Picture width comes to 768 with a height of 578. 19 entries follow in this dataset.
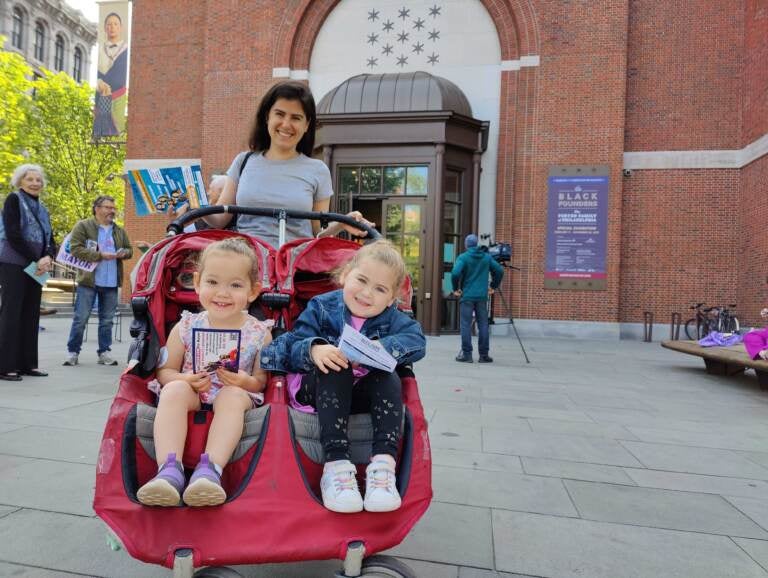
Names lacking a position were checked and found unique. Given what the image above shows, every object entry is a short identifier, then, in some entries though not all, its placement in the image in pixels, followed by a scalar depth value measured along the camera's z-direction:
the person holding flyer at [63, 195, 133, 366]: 6.62
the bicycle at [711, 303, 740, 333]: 12.55
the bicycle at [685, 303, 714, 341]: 12.87
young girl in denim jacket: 1.78
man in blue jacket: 8.62
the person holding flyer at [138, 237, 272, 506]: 1.67
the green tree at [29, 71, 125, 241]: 29.83
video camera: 9.39
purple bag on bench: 7.77
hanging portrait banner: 17.42
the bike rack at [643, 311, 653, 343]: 13.61
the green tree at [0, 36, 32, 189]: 20.34
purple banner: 13.27
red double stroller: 1.66
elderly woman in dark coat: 5.49
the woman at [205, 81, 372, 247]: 2.80
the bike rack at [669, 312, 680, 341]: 13.25
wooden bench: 6.27
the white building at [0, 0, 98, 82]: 40.75
